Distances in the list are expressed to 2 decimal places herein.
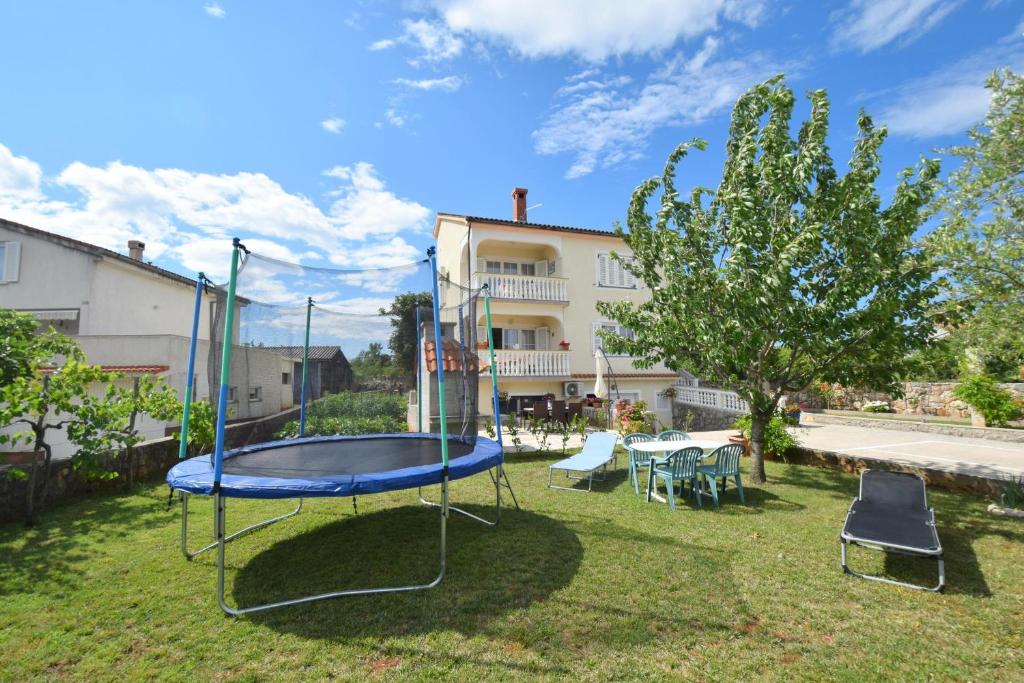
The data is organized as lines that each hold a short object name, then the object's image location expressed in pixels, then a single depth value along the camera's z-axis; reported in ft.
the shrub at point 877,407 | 63.93
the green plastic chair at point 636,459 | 25.03
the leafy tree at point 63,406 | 17.78
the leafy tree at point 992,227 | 18.31
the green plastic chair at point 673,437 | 28.86
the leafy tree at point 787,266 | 22.36
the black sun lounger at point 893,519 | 13.84
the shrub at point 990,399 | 42.52
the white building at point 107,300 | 42.73
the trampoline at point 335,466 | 13.02
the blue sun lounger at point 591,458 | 25.67
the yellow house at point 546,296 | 61.46
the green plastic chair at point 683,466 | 21.79
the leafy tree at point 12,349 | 18.28
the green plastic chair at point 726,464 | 22.74
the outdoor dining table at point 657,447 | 23.30
